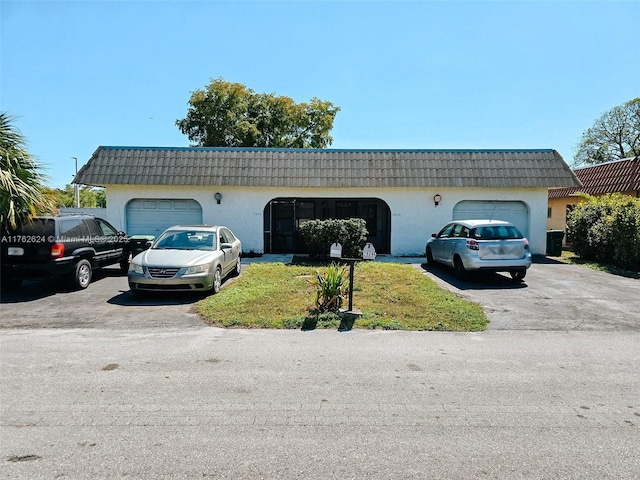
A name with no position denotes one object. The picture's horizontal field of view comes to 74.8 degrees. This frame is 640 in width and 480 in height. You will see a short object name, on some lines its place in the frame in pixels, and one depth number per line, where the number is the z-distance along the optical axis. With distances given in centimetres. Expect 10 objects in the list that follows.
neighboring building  1928
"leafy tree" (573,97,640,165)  4112
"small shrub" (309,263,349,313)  783
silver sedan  881
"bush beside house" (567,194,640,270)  1332
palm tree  930
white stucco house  1589
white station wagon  1075
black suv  934
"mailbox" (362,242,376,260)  784
